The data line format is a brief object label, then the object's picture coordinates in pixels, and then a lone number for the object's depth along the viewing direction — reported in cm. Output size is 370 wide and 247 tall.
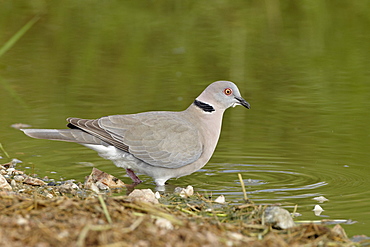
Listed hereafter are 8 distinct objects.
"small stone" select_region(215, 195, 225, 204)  1195
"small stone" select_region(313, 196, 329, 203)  1258
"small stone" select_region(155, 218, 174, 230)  828
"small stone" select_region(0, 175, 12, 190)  1234
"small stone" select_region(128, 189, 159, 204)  1182
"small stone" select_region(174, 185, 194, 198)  1232
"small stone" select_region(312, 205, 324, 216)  1192
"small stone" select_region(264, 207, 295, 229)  944
